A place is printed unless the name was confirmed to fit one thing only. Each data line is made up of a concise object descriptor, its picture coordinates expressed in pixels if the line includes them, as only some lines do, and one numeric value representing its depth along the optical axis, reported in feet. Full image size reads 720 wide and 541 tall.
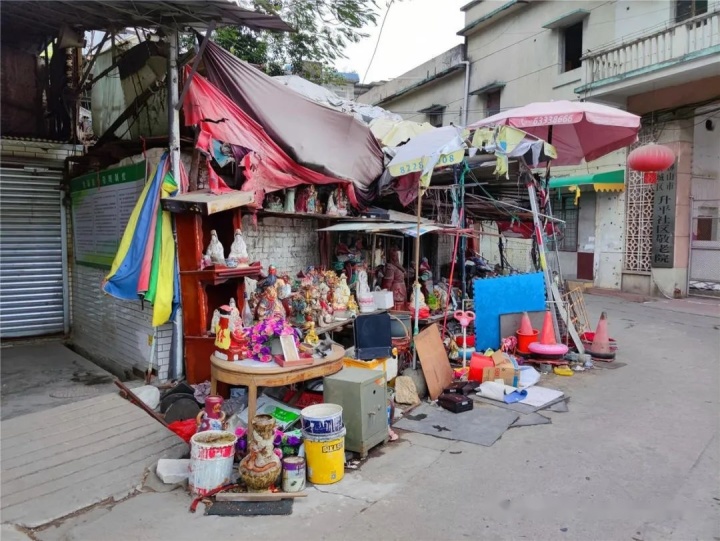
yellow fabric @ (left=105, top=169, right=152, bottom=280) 18.98
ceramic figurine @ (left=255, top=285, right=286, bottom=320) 19.70
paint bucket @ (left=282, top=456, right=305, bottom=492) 13.10
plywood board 21.11
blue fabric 18.83
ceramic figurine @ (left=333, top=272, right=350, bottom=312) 24.30
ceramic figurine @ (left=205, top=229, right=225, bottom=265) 18.97
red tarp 19.44
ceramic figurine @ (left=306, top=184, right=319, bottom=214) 25.81
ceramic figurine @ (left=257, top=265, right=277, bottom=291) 21.37
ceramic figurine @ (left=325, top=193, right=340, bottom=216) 27.30
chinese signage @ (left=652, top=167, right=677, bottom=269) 47.44
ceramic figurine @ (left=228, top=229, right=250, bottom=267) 19.51
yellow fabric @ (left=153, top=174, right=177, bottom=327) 18.74
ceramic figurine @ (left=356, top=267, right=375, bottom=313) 25.70
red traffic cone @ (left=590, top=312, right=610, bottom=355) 27.20
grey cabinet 15.16
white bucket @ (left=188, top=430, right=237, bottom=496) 12.78
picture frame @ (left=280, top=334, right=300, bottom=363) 16.22
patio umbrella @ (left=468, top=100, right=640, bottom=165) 27.09
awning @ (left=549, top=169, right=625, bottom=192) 51.88
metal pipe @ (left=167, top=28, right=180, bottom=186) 18.71
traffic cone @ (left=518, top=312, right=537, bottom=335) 26.06
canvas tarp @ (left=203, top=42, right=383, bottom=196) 22.12
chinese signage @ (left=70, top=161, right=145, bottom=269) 21.13
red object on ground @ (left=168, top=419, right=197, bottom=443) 15.58
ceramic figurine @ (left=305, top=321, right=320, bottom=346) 18.70
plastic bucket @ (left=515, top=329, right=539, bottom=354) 25.91
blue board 26.63
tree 33.12
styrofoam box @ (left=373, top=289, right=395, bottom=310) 26.55
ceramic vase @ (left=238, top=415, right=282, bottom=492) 12.76
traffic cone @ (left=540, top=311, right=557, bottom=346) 25.68
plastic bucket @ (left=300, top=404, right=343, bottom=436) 13.61
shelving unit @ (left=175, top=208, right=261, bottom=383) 18.88
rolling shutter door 24.97
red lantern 36.78
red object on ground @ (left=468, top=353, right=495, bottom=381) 22.62
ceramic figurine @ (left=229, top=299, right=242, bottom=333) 16.78
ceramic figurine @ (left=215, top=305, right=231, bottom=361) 16.46
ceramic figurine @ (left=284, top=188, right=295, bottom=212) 24.49
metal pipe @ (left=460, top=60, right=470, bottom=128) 73.56
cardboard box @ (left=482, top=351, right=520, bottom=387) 21.89
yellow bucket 13.61
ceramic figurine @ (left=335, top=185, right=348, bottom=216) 27.89
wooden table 15.34
